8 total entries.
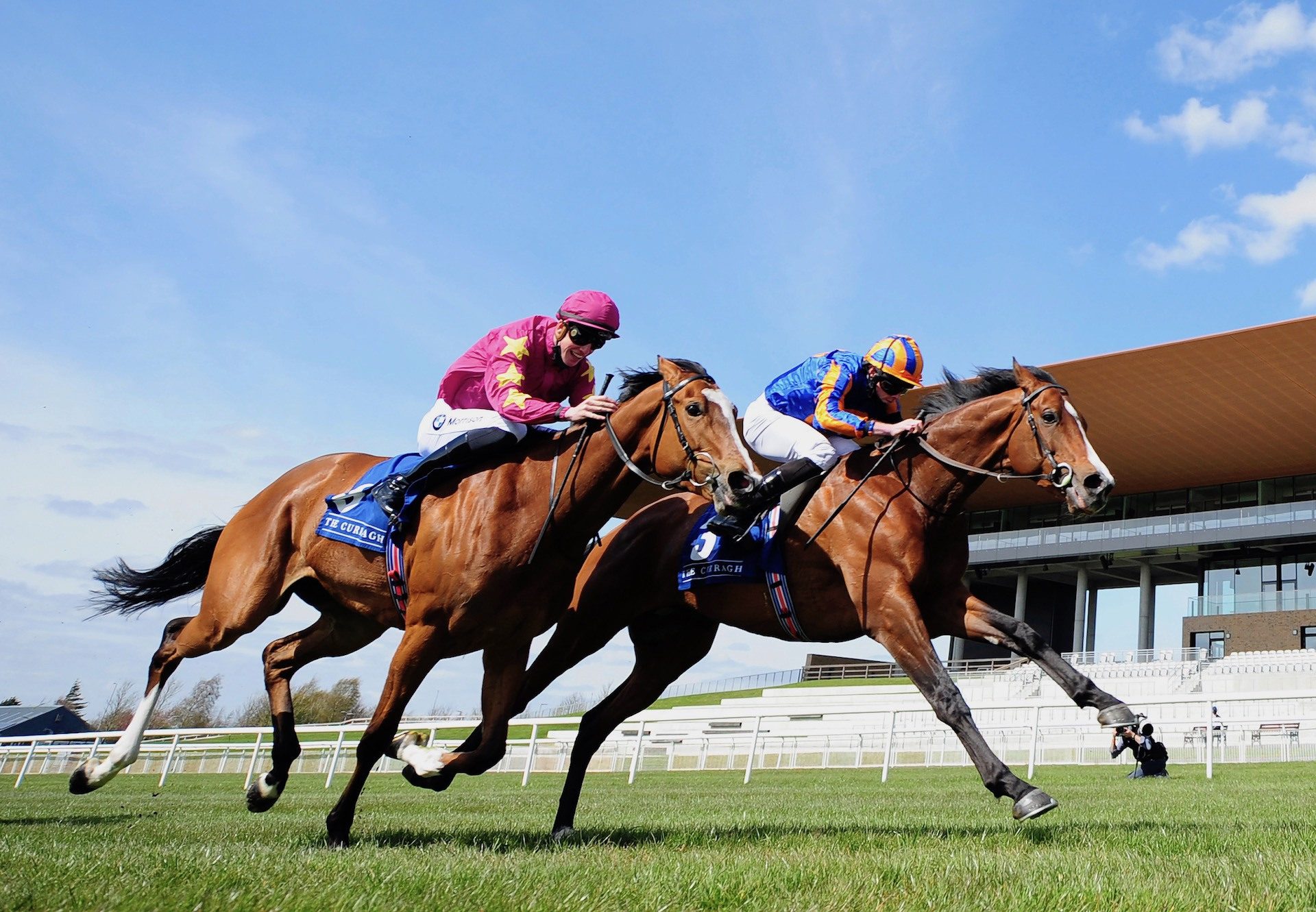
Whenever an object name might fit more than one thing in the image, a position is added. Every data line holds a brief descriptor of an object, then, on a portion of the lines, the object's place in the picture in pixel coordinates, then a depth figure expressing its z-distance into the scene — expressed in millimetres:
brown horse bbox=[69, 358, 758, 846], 4770
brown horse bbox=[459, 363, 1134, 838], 5316
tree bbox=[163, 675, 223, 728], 34125
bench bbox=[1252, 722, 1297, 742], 18438
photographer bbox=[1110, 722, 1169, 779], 13422
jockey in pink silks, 5098
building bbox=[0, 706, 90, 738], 31781
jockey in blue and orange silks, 5996
